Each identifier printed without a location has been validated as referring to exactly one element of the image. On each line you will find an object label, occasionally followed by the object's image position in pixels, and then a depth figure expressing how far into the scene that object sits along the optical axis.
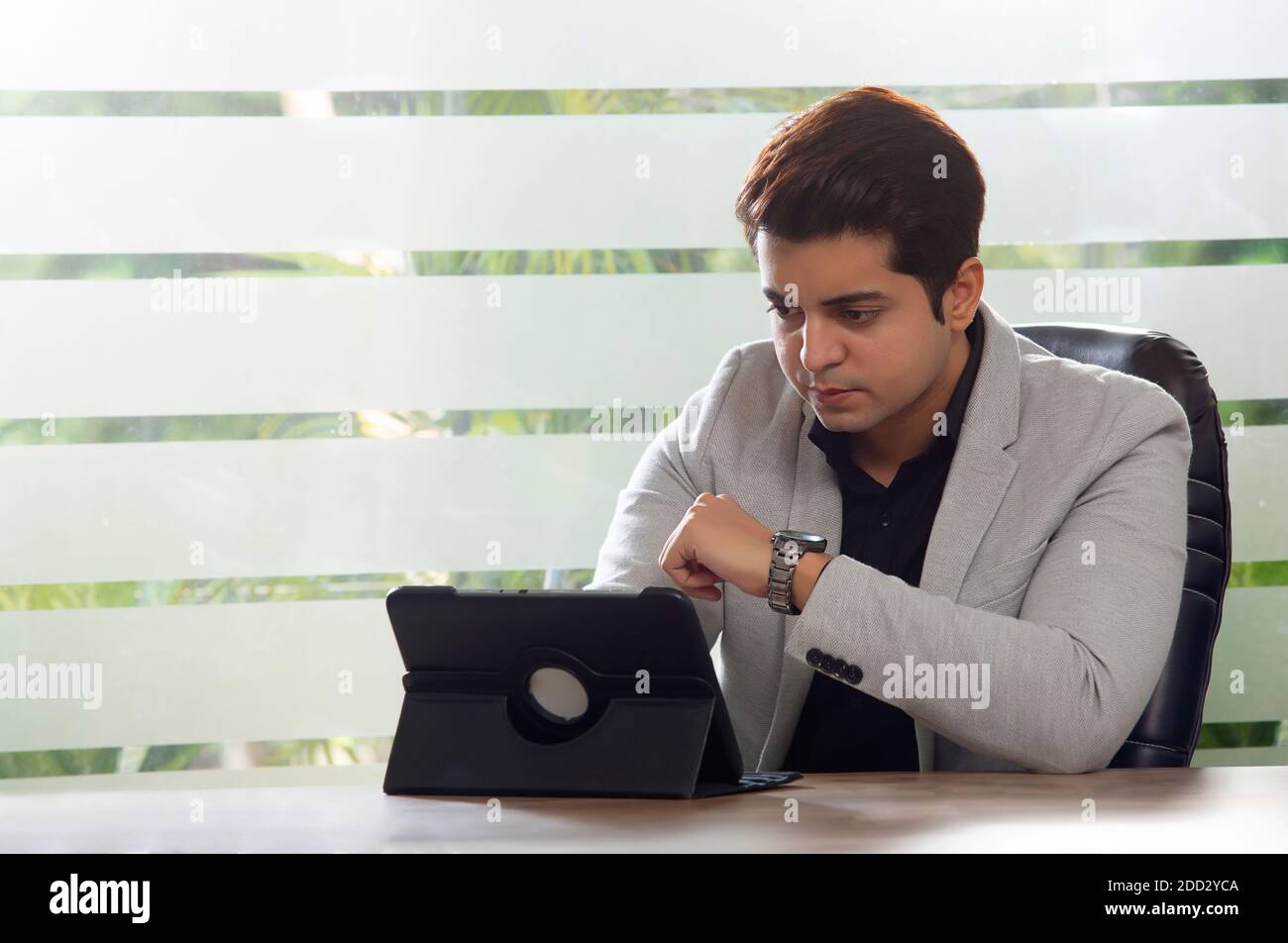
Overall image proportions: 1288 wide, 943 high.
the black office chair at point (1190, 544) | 1.75
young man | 1.42
